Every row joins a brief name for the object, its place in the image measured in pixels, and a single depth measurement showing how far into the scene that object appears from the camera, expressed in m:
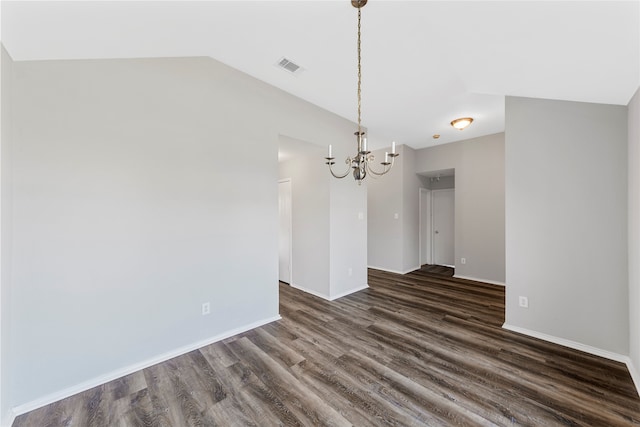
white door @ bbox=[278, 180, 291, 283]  4.58
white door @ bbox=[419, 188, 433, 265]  6.12
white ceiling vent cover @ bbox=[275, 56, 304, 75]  2.49
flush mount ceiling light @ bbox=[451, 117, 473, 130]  3.80
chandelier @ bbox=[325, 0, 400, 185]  1.92
